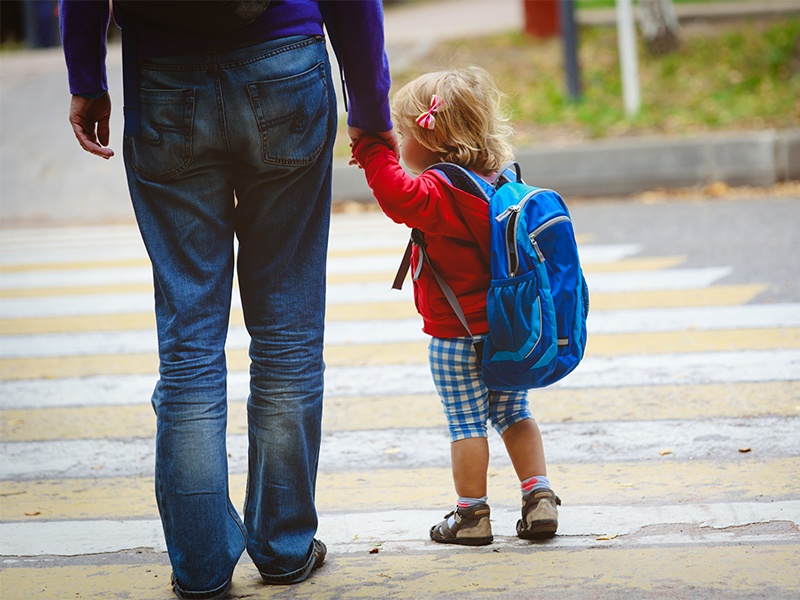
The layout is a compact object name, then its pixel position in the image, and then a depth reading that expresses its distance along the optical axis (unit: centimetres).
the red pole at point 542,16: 1555
